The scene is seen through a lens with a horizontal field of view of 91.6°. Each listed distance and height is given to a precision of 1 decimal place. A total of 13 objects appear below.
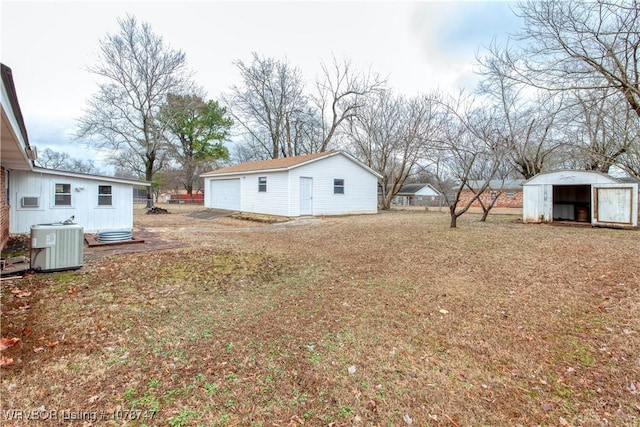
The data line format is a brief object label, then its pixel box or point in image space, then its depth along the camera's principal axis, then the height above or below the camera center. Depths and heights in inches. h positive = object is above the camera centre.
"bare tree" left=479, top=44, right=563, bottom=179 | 300.8 +142.1
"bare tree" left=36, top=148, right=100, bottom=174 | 1304.1 +212.6
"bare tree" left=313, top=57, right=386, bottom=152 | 990.8 +397.9
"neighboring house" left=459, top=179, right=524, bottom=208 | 1243.4 +63.2
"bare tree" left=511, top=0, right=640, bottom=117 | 228.1 +135.6
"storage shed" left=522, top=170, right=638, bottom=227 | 409.7 +21.1
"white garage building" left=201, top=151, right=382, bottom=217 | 637.3 +55.4
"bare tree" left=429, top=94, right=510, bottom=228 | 434.6 +111.8
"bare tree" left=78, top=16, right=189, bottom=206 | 813.9 +333.7
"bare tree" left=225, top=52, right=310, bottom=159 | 1111.0 +402.5
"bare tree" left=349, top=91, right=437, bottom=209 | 768.3 +220.9
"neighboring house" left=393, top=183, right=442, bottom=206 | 1333.7 +74.1
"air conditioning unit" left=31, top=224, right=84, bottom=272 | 208.1 -26.2
